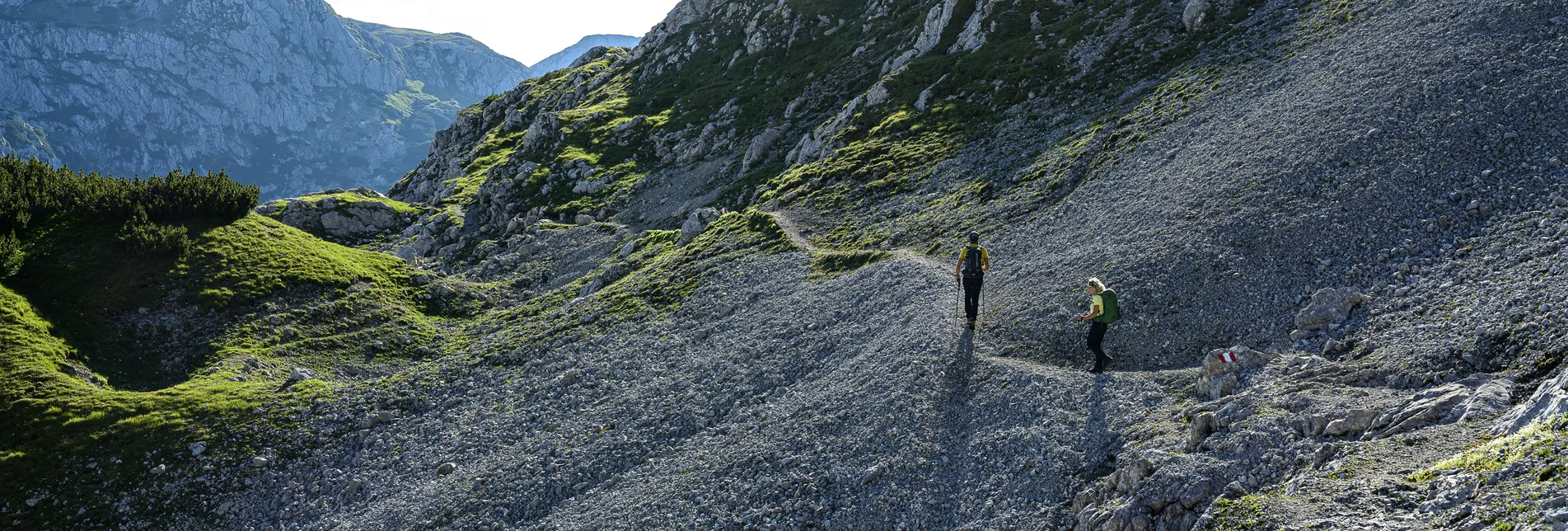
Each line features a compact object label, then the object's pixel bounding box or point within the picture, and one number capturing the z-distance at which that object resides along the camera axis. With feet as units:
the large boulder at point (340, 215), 205.46
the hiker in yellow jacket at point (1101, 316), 75.66
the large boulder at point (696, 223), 179.93
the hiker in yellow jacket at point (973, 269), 90.84
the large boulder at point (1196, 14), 178.40
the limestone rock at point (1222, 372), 64.69
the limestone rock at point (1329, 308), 70.23
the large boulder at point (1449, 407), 48.37
